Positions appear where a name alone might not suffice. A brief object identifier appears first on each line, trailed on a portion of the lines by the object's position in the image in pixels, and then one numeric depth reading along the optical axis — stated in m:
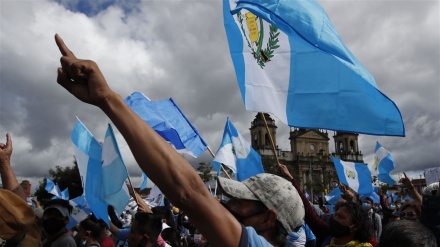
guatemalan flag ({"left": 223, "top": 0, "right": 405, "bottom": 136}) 3.88
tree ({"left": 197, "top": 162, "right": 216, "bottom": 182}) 38.14
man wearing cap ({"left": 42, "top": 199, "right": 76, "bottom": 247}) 3.97
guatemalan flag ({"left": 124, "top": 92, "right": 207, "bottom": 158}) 7.30
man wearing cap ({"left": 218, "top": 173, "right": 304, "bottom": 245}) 1.93
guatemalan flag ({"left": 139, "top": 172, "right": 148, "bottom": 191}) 10.05
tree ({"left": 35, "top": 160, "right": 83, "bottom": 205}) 58.06
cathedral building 81.69
